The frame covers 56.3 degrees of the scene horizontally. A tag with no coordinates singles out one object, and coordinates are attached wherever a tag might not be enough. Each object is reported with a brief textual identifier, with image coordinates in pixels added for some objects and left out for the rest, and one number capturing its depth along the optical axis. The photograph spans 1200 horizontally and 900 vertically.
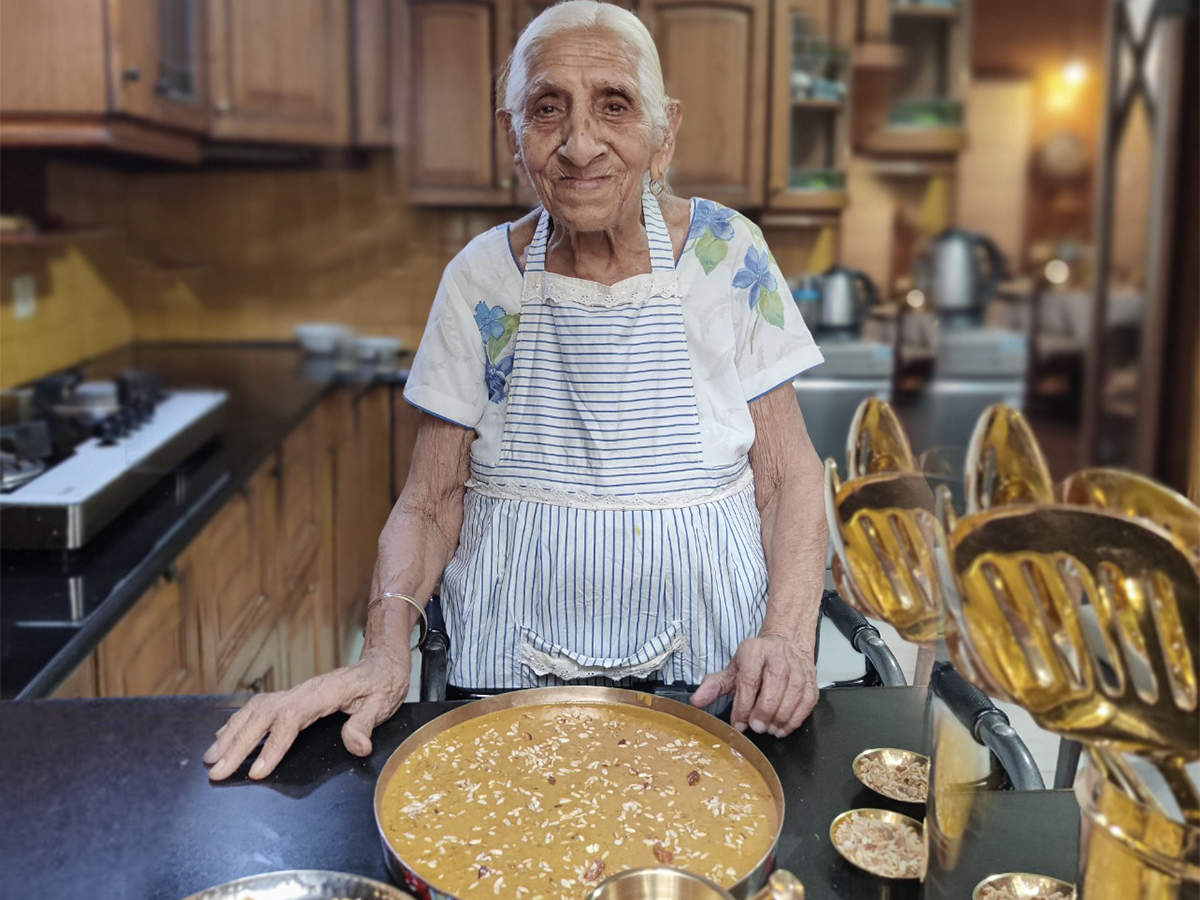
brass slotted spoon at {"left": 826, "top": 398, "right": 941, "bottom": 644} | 0.57
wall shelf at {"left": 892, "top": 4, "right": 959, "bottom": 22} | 2.10
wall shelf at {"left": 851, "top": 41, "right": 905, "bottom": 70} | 1.92
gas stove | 1.33
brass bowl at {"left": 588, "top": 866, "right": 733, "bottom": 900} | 0.52
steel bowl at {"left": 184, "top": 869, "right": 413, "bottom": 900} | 0.59
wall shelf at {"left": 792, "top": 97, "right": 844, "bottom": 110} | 1.72
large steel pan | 0.64
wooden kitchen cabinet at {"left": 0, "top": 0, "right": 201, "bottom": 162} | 1.85
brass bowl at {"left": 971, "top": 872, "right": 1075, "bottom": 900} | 0.60
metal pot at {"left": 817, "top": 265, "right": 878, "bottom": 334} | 1.74
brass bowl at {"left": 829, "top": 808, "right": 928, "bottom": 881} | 0.67
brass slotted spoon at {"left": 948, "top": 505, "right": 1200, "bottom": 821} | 0.42
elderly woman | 1.13
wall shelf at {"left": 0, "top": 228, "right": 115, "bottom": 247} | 1.95
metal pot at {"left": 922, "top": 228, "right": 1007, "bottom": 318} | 2.33
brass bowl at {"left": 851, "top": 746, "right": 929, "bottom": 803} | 0.76
